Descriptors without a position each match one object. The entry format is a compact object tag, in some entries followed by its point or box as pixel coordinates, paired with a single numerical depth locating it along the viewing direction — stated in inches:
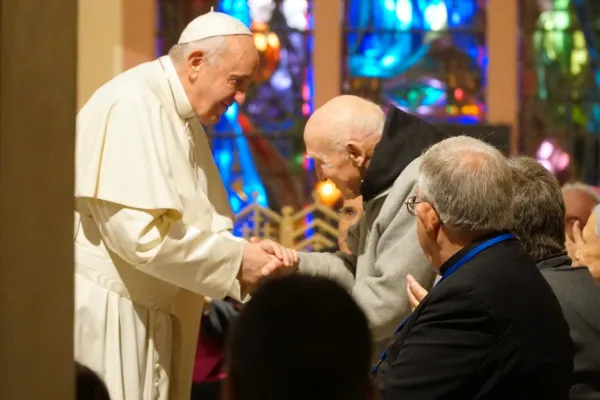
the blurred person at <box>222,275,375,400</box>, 137.9
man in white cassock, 285.3
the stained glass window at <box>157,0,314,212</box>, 768.6
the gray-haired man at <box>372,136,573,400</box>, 214.6
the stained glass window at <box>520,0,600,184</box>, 776.5
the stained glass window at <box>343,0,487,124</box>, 775.5
